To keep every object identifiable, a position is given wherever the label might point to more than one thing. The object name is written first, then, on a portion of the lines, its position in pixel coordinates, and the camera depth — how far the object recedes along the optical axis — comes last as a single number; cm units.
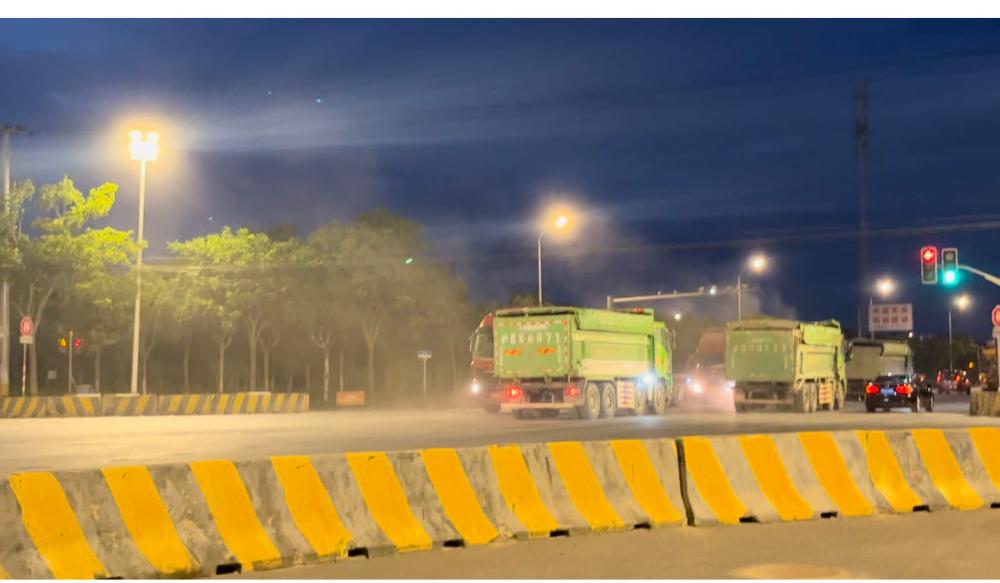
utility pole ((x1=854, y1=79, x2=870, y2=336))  7181
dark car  3950
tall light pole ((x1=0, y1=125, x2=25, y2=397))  4406
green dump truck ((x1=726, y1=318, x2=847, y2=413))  3744
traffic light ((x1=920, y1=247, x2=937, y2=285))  3966
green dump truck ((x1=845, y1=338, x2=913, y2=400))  5234
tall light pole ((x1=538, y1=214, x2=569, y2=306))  4900
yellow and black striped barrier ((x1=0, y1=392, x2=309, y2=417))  3703
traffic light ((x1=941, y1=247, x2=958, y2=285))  3981
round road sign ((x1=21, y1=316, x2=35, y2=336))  4047
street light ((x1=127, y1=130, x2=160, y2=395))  4366
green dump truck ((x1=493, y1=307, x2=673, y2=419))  3341
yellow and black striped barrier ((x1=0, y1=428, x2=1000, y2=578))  878
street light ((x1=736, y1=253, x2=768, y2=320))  5759
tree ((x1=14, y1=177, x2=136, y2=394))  4791
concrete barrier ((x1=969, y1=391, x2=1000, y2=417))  3634
